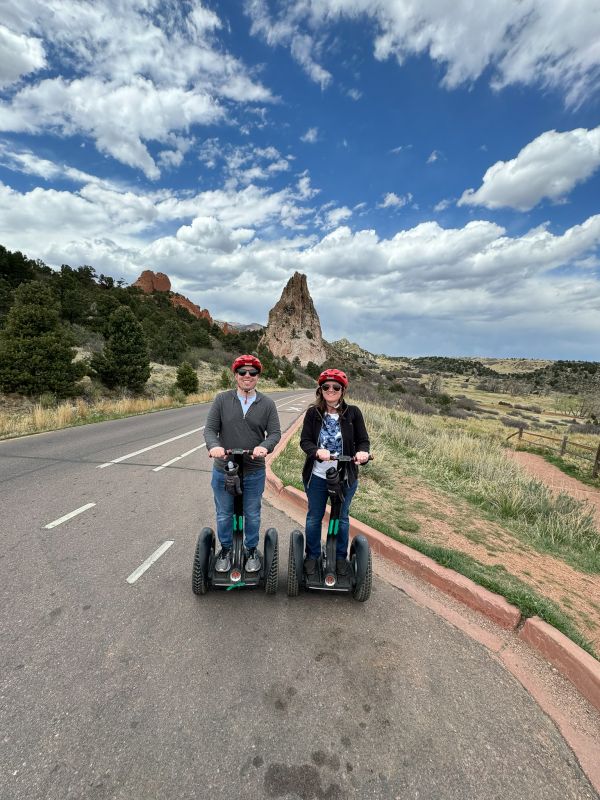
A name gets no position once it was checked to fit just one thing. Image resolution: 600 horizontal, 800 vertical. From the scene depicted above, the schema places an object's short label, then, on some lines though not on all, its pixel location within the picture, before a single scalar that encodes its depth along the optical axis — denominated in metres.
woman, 3.21
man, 3.16
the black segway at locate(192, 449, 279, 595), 3.11
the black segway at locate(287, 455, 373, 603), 3.14
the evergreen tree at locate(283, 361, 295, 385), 51.73
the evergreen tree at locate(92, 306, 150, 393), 20.44
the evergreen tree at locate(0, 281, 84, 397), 14.66
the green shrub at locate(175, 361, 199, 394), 24.91
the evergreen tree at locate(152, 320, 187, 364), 37.19
